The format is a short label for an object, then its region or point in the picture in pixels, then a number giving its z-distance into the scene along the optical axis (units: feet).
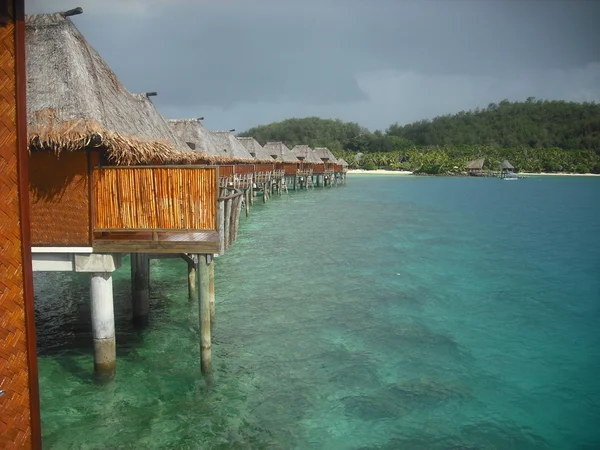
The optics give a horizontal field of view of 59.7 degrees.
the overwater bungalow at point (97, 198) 24.29
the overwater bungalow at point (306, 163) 180.41
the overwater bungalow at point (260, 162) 123.34
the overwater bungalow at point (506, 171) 295.07
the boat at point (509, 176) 293.72
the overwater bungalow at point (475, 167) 333.21
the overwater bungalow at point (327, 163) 204.03
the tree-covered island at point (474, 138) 351.87
